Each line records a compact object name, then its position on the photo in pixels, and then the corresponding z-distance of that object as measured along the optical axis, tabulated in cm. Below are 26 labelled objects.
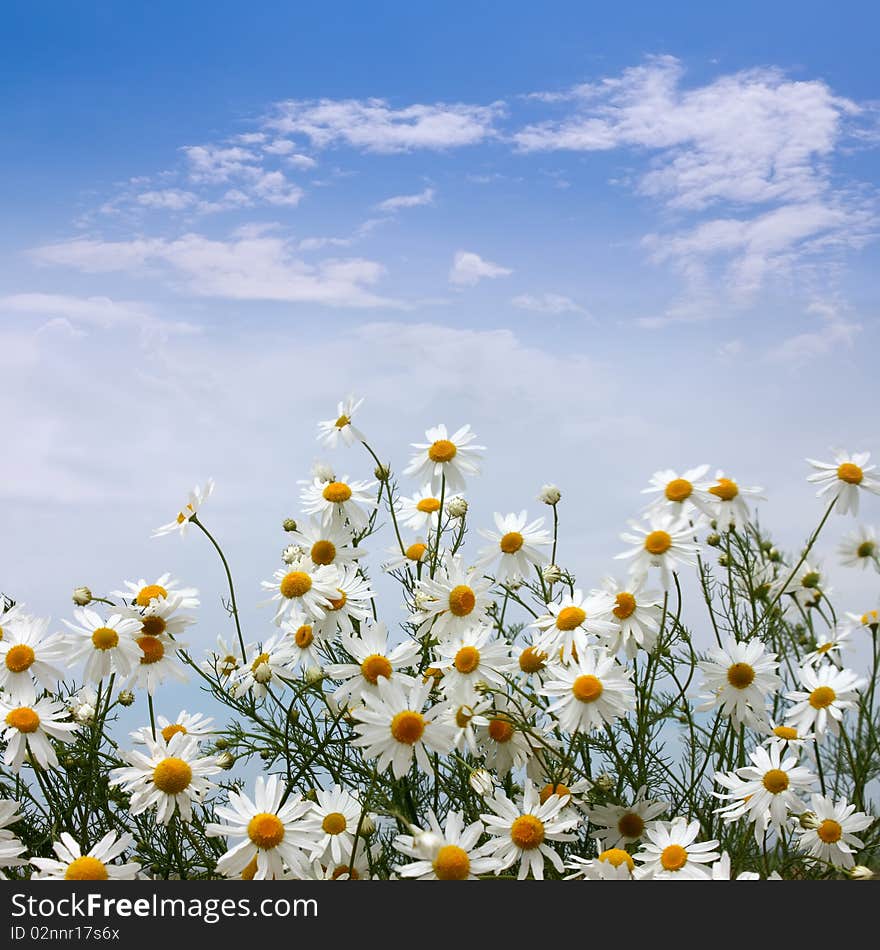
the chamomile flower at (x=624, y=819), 53
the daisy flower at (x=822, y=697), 55
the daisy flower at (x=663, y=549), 48
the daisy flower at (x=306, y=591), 51
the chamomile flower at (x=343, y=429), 56
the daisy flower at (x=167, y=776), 48
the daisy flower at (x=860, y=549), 75
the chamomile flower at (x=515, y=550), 54
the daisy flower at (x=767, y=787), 50
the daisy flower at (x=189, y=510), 54
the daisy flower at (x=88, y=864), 46
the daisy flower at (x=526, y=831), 46
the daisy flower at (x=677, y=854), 46
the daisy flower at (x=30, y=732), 49
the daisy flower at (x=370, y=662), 48
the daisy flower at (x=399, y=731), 45
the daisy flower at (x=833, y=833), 53
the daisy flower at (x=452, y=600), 50
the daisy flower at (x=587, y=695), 47
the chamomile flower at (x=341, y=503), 54
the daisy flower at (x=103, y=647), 49
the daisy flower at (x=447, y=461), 55
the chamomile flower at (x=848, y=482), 53
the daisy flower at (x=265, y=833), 46
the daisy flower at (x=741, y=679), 52
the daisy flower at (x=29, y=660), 50
